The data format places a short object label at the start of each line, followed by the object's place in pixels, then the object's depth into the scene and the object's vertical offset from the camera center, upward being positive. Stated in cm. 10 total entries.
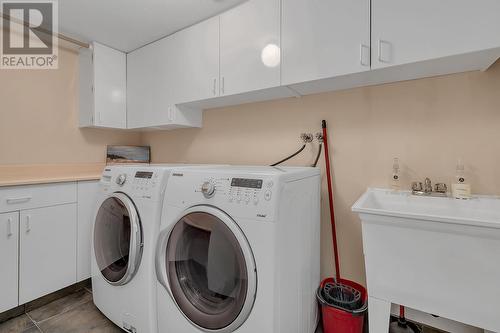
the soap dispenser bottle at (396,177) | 151 -8
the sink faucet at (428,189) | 135 -14
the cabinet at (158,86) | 210 +71
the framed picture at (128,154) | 275 +10
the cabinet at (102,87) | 228 +75
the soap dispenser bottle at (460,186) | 128 -11
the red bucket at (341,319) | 135 -90
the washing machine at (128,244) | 143 -53
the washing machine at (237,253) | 106 -45
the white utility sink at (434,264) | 93 -42
